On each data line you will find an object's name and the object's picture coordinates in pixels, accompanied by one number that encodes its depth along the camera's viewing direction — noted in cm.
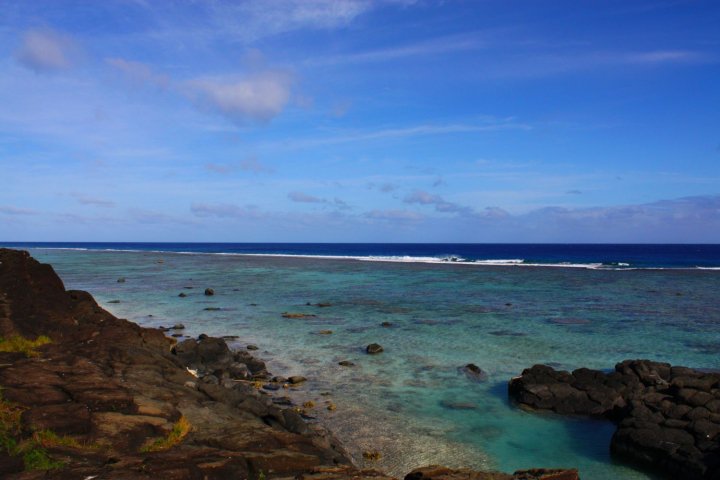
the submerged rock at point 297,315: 3803
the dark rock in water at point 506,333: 3170
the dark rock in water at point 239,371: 2211
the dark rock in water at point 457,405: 1894
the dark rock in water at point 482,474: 1032
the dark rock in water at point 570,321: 3597
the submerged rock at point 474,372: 2253
